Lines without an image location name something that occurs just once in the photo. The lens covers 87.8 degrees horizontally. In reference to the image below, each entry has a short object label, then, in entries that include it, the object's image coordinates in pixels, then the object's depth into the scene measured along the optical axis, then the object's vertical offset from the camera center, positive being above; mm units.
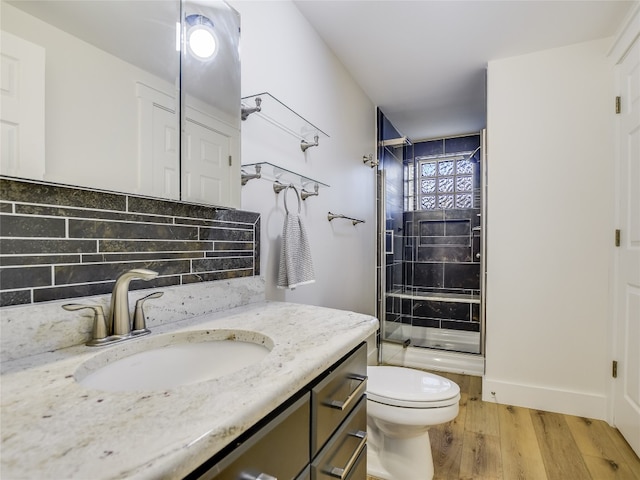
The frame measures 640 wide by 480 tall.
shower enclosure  3055 -51
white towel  1476 -78
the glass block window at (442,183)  3650 +640
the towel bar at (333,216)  2137 +152
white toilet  1448 -790
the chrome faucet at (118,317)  773 -188
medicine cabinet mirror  704 +381
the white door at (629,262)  1731 -120
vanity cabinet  513 -392
